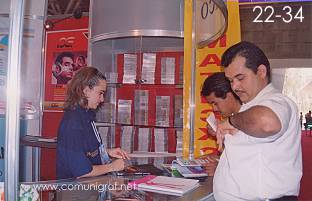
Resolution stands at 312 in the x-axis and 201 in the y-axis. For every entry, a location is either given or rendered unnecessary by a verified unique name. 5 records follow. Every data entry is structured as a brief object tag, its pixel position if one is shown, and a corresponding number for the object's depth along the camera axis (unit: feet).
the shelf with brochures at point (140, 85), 14.80
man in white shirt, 5.08
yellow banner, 10.23
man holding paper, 8.76
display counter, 5.81
